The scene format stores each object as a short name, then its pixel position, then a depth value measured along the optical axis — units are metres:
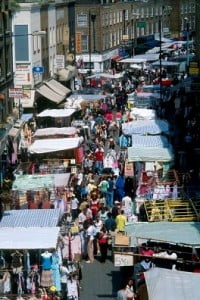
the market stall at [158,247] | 22.92
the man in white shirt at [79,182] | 33.26
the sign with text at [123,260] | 23.42
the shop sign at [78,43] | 83.51
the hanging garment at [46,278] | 22.77
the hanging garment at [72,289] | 22.50
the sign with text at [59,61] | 64.44
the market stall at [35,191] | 30.22
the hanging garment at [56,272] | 22.88
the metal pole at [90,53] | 79.74
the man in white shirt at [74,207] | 30.60
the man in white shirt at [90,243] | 26.28
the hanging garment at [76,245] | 25.78
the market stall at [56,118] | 47.36
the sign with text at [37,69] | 51.34
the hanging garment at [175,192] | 30.49
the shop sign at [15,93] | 41.72
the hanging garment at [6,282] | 22.59
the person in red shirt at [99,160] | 38.25
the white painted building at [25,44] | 52.78
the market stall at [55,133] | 40.22
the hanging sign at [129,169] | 34.84
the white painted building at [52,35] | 64.31
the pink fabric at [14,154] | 40.84
